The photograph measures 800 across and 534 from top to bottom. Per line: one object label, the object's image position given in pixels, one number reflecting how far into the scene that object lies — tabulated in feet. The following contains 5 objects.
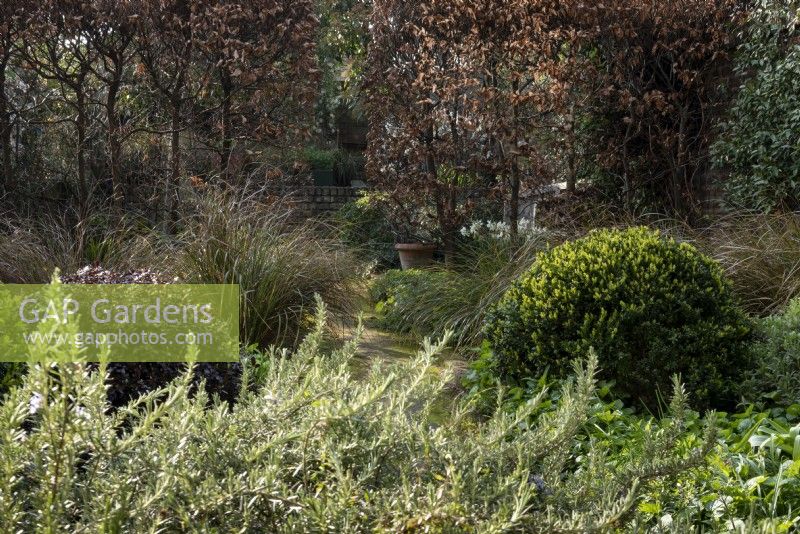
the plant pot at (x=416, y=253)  32.58
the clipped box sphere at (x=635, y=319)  13.70
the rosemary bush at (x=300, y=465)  4.31
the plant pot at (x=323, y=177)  50.84
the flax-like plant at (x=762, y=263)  17.76
